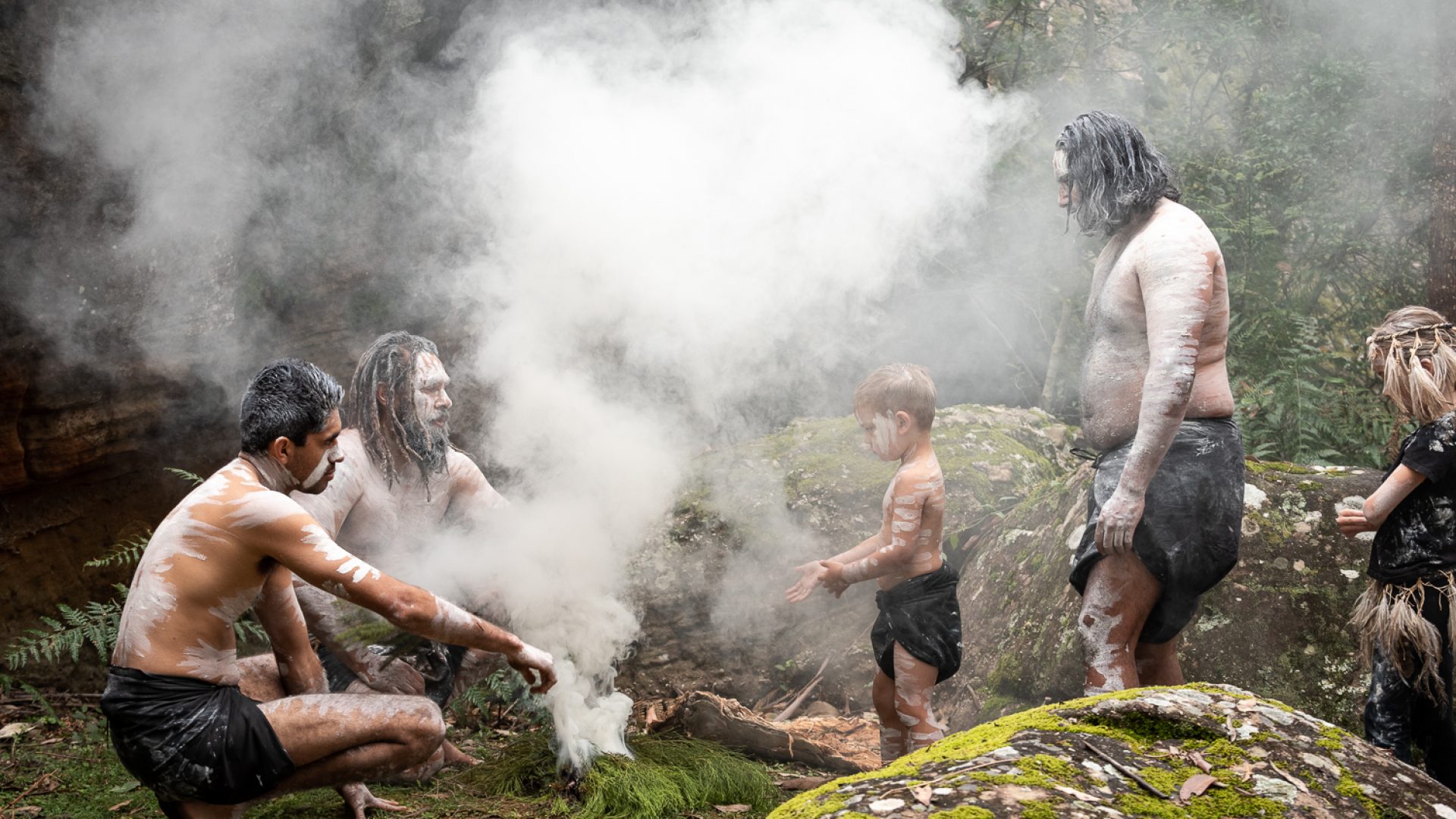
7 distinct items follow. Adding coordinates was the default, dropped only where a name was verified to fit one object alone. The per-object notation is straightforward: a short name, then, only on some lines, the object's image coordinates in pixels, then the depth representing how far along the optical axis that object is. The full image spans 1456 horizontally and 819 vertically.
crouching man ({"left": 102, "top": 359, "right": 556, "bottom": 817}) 2.75
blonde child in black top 3.05
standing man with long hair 2.91
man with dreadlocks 3.57
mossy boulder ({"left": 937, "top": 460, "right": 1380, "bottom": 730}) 3.79
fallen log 3.80
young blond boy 3.39
